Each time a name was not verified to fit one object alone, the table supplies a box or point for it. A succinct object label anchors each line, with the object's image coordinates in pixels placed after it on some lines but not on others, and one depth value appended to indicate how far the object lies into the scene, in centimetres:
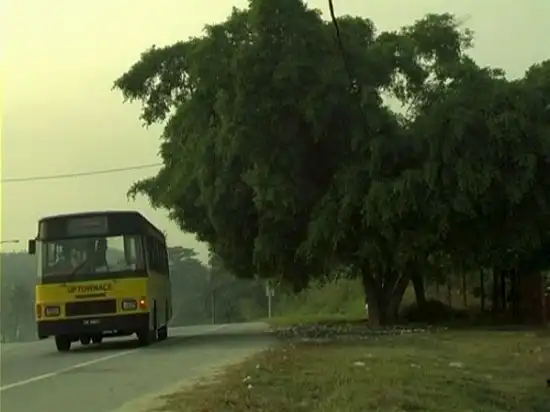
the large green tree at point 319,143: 2861
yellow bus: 2400
